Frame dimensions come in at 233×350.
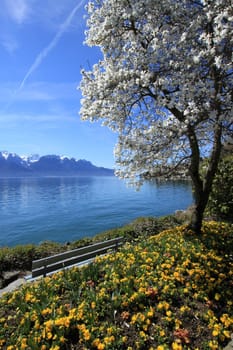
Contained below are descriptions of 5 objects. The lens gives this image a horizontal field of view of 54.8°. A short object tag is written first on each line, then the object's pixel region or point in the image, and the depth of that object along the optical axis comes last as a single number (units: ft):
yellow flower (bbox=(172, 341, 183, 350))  10.80
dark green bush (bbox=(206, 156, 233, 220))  37.73
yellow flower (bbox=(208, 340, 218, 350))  11.16
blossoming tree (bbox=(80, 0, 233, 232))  16.10
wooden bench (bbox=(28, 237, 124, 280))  20.06
